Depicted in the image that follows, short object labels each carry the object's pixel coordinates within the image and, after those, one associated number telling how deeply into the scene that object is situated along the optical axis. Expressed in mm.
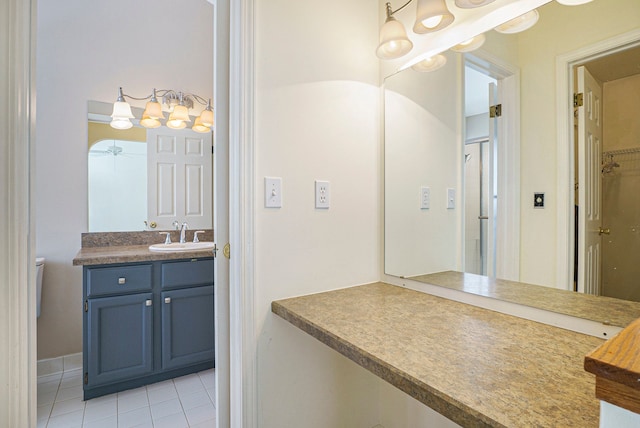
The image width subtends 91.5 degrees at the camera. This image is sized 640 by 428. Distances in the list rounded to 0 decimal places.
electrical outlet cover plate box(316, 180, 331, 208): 1289
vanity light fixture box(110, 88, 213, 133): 2328
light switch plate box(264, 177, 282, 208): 1171
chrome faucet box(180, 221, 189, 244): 2596
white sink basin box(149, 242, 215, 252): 2208
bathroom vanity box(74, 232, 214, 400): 1900
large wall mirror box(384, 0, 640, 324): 817
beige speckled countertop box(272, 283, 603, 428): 536
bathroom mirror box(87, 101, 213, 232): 2344
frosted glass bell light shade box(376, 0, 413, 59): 1204
